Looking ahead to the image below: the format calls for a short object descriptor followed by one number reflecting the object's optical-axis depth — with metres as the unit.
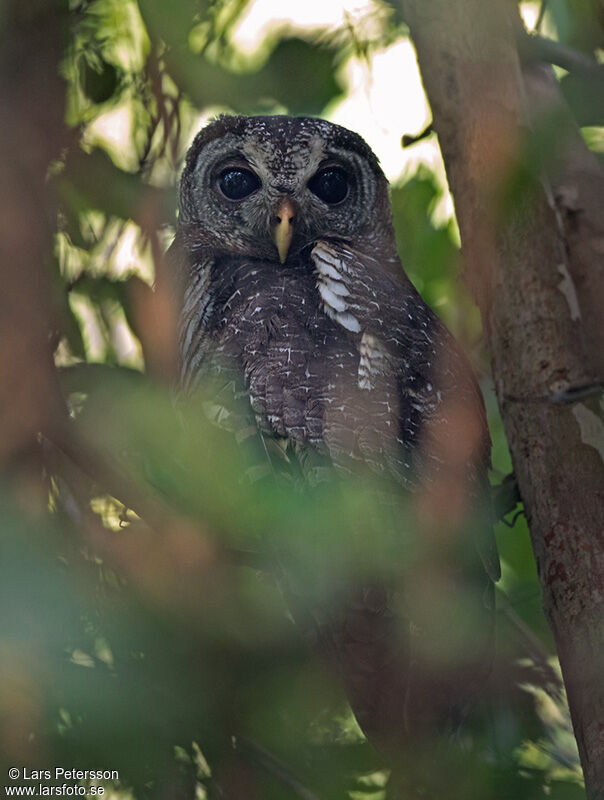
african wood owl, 6.43
